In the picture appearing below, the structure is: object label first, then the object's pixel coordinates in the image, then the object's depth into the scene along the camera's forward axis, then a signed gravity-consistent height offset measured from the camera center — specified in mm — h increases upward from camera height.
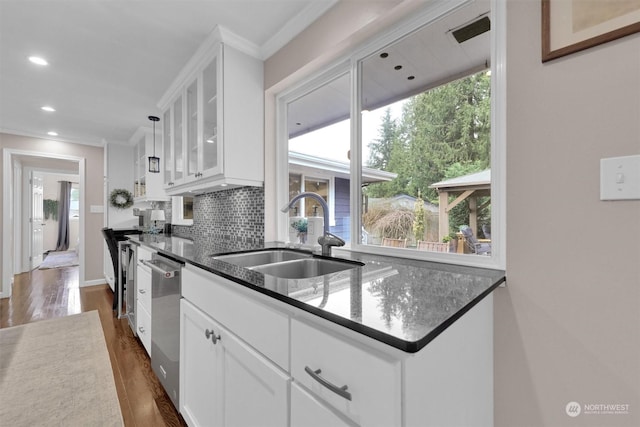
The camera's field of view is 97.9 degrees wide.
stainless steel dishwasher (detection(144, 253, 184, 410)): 1517 -633
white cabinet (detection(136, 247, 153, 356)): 2090 -664
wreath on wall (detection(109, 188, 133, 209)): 4465 +274
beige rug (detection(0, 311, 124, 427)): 1574 -1122
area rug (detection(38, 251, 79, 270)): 5934 -1047
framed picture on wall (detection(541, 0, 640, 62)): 759 +563
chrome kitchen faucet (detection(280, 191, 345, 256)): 1432 -116
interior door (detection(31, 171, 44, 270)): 5521 -151
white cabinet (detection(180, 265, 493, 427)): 558 -399
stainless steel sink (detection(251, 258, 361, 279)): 1393 -274
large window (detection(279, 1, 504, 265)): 1133 +362
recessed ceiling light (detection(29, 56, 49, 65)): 2090 +1186
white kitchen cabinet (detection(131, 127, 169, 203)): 3621 +591
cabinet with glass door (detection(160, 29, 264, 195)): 1877 +722
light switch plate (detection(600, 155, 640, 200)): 734 +104
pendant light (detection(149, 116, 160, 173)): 3062 +566
